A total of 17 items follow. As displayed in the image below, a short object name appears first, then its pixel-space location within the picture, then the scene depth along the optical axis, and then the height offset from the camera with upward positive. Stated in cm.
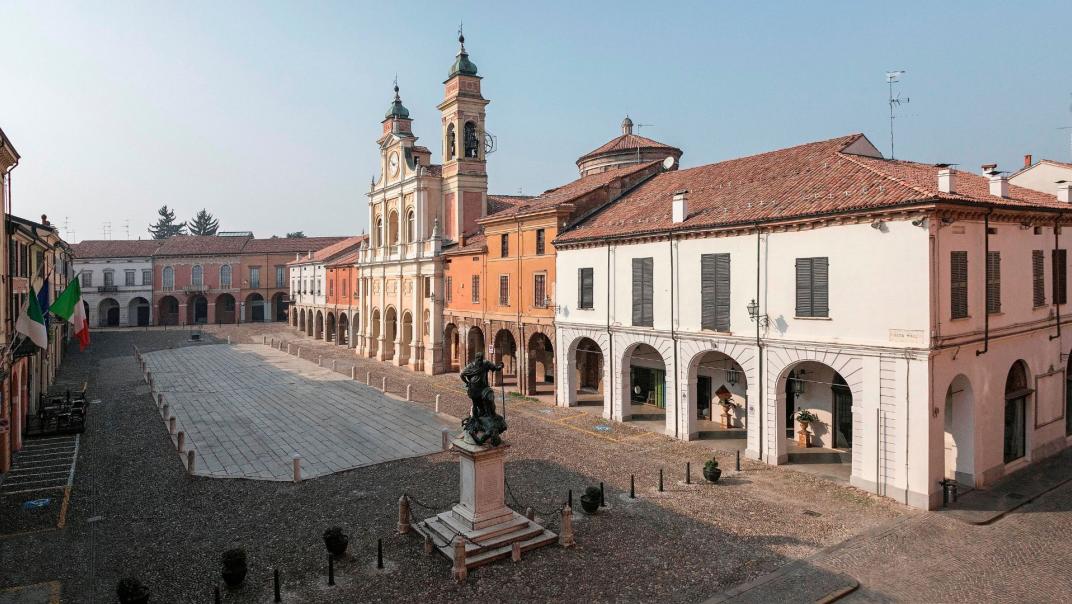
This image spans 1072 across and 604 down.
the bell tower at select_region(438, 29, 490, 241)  4244 +1034
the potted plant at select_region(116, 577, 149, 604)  1099 -520
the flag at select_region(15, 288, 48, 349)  1845 -67
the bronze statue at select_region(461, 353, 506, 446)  1379 -255
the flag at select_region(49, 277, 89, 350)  2014 -15
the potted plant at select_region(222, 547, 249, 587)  1223 -532
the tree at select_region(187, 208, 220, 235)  13338 +1638
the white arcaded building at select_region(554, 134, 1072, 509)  1712 -45
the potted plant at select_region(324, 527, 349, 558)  1352 -531
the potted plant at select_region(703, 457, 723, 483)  1867 -531
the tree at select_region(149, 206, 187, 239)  13100 +1570
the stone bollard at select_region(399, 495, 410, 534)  1500 -530
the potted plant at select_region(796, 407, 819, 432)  2295 -460
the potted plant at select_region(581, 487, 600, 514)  1605 -530
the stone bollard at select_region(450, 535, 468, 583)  1265 -547
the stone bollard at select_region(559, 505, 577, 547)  1426 -541
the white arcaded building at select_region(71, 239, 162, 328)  7831 +257
